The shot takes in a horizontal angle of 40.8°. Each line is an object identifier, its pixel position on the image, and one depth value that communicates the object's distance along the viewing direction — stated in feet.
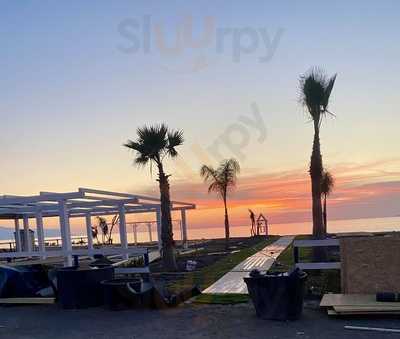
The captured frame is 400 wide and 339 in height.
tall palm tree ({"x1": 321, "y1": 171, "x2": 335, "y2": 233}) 113.58
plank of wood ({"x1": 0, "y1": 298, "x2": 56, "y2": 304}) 37.68
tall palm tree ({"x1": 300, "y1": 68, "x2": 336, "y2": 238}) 47.65
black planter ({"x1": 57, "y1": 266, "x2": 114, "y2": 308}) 35.06
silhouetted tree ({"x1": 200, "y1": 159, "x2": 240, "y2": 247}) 113.80
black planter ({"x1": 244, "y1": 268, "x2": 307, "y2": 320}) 27.76
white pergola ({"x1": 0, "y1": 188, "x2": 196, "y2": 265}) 51.98
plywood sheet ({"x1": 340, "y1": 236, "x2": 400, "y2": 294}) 30.37
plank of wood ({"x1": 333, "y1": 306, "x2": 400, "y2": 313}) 26.63
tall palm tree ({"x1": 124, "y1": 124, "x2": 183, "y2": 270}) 58.75
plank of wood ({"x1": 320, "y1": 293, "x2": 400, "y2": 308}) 27.63
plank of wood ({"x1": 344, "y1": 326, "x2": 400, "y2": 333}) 24.25
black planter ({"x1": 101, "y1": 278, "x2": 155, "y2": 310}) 33.22
